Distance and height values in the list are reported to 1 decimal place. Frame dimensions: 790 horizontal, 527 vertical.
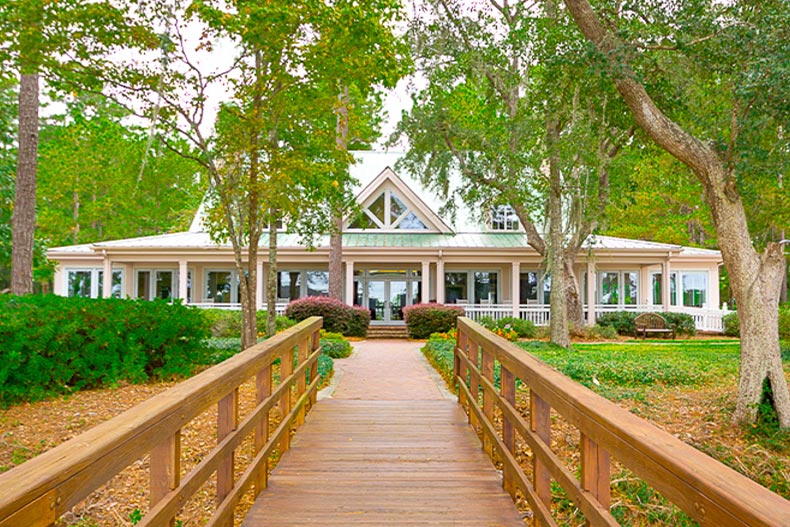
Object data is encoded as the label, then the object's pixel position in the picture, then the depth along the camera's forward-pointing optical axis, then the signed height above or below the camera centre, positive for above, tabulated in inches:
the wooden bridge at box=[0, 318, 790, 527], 59.1 -32.5
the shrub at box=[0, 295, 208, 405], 264.2 -28.9
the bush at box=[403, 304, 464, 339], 693.9 -39.8
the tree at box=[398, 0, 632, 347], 446.6 +150.4
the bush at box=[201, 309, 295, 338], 658.6 -43.5
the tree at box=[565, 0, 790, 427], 259.3 +92.2
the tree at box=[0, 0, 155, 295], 315.6 +143.2
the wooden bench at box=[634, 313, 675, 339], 731.4 -50.1
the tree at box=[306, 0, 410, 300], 317.4 +143.6
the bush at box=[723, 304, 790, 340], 630.5 -46.2
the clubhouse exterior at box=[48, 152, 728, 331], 800.9 +30.6
